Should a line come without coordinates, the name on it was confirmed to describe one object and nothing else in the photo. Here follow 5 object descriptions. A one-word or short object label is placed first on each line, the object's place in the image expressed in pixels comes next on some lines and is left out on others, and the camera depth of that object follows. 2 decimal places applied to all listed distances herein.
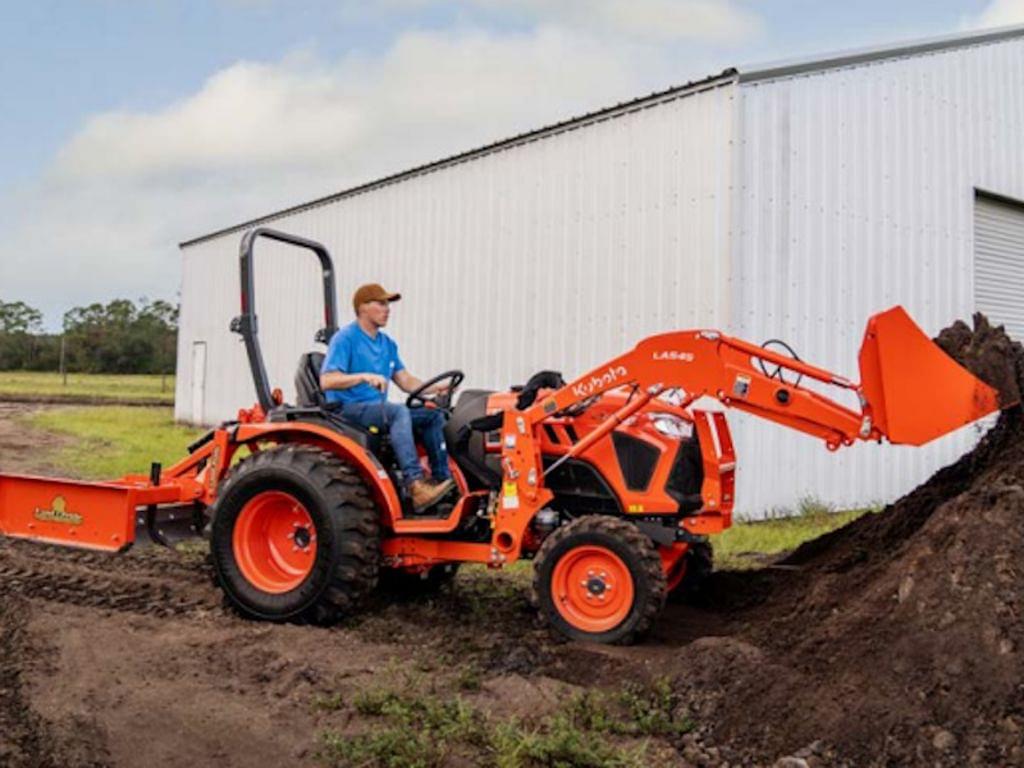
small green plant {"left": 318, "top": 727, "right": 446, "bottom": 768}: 3.89
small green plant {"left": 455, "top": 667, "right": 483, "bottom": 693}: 4.82
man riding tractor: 6.07
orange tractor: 5.30
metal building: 10.70
